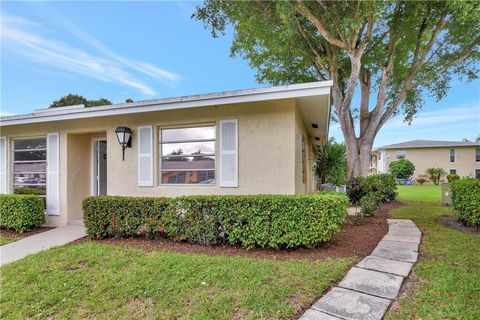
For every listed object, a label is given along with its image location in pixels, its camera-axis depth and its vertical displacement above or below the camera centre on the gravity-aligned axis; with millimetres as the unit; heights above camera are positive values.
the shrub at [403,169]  29156 -902
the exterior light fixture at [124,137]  6582 +649
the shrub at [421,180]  28406 -2053
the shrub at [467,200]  5738 -883
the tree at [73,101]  22812 +5331
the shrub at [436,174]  27875 -1406
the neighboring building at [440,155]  29984 +599
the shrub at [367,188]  10797 -1116
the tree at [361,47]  9320 +4789
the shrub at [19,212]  6641 -1181
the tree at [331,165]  10086 -142
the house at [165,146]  5680 +409
